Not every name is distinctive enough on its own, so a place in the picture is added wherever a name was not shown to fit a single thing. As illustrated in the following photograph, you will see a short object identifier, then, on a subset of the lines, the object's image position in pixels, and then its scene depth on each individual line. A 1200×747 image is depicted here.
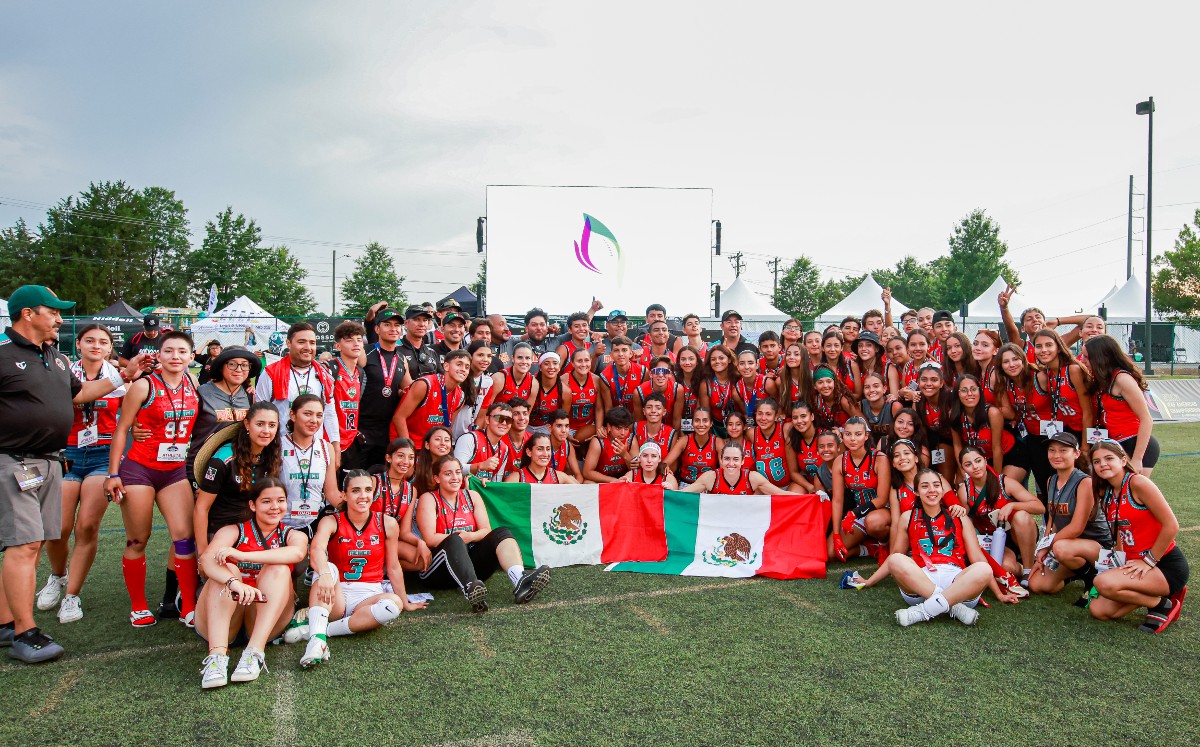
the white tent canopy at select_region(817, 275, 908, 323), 28.20
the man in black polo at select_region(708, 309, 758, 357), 7.40
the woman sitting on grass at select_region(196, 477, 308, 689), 3.51
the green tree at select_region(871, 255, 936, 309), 55.62
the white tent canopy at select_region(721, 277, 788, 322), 30.25
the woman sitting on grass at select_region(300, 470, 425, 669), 3.93
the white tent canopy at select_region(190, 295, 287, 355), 21.78
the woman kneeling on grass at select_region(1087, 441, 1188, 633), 4.12
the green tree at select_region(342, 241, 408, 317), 49.19
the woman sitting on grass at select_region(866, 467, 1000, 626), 4.20
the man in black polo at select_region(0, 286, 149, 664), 3.72
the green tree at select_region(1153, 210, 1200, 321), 32.31
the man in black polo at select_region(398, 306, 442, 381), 5.85
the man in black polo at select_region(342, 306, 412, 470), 5.57
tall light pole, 17.50
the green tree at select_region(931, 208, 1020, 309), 43.62
